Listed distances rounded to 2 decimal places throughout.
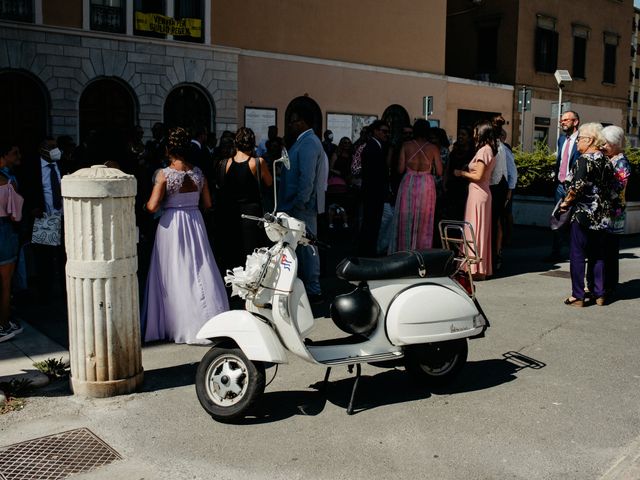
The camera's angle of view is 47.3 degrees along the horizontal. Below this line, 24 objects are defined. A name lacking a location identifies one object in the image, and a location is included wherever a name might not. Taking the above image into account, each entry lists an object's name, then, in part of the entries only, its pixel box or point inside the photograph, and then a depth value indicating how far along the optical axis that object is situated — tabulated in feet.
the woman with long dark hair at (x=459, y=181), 32.53
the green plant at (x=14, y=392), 15.64
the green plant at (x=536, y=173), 51.16
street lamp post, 65.57
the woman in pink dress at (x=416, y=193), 28.40
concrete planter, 49.98
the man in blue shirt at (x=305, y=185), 24.38
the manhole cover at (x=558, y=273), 31.14
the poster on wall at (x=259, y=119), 69.62
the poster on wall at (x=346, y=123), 77.61
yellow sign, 61.26
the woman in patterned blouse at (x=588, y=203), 24.26
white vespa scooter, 14.69
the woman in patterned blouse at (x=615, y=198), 24.75
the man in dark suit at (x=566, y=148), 31.17
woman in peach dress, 29.04
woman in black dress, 23.40
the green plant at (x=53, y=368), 17.63
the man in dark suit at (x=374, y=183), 31.30
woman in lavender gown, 20.49
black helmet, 15.61
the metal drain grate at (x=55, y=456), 12.60
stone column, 15.53
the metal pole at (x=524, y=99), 64.95
